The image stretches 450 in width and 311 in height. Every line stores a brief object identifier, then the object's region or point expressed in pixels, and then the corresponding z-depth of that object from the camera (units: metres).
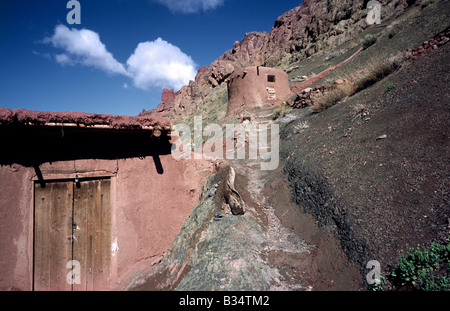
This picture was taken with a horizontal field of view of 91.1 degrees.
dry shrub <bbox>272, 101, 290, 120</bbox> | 10.54
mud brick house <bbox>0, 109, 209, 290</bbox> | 3.35
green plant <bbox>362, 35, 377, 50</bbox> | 14.59
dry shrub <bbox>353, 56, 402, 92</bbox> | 7.15
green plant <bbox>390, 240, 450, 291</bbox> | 2.10
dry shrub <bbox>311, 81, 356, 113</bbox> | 8.29
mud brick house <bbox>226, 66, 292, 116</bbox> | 13.64
